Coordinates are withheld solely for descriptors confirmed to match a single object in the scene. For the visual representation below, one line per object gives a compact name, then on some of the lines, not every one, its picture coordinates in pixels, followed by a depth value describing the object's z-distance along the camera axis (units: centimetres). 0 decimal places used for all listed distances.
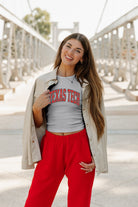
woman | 278
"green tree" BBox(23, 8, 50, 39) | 10106
